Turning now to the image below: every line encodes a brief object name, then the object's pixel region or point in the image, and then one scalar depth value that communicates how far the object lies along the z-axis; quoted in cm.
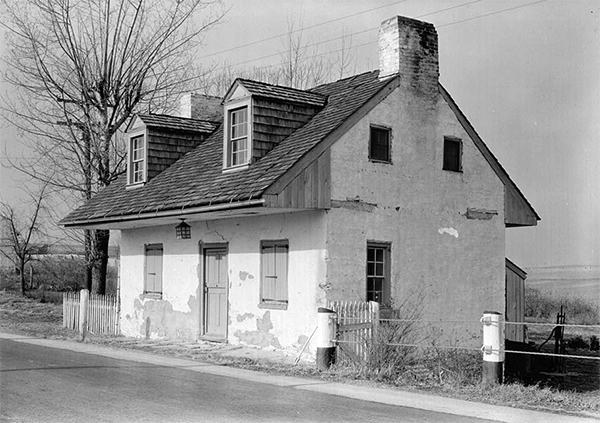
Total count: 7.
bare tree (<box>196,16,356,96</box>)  4094
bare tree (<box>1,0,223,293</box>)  3047
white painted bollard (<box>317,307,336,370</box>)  1489
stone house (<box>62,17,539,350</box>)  1688
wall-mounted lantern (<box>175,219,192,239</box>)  2053
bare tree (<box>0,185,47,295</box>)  4281
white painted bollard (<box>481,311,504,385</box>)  1307
